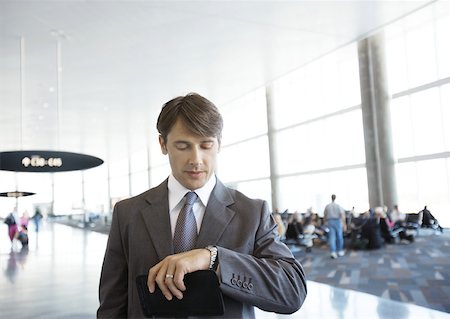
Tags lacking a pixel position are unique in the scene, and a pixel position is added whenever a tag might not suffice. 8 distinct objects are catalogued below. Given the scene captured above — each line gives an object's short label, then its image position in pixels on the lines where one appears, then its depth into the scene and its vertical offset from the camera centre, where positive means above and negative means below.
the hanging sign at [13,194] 4.48 +0.02
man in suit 1.04 -0.13
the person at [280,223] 7.66 -0.77
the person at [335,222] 7.93 -0.81
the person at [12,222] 6.42 -0.45
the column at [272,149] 7.92 +0.64
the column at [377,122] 7.32 +0.97
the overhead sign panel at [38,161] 4.46 +0.36
